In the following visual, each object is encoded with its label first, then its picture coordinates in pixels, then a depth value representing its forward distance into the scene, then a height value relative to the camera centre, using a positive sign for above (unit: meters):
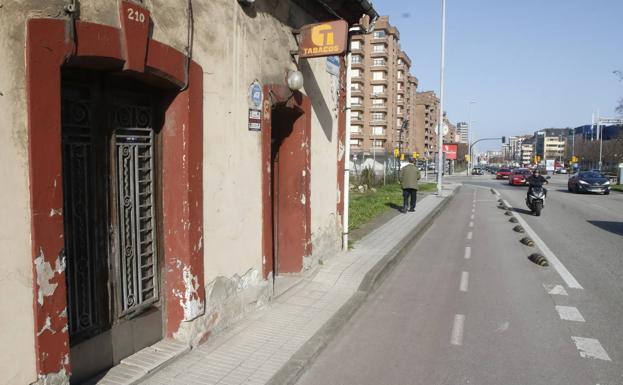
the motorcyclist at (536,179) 17.62 -0.69
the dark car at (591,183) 30.03 -1.41
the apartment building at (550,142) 165.55 +7.28
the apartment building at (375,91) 92.94 +13.80
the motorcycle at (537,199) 17.67 -1.45
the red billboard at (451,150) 57.44 +1.24
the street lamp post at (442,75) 27.20 +4.92
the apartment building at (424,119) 129.62 +11.35
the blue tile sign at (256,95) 5.88 +0.81
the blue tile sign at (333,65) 8.85 +1.80
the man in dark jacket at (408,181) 17.47 -0.77
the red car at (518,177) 41.00 -1.45
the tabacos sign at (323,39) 6.78 +1.76
